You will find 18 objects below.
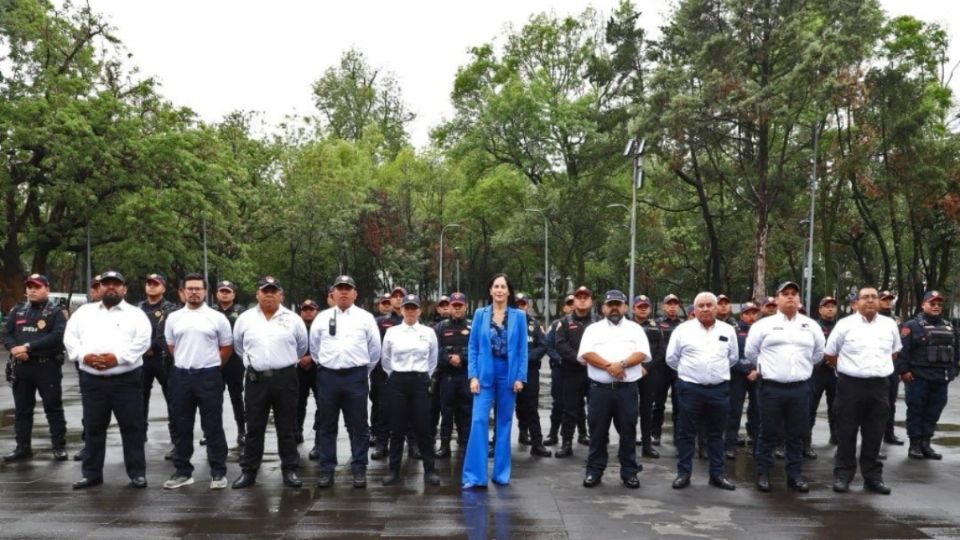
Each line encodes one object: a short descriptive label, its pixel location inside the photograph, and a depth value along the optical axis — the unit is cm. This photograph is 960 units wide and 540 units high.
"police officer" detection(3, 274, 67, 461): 913
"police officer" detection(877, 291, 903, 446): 1055
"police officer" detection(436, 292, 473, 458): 966
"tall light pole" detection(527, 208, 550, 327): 4278
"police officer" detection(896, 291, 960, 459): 1012
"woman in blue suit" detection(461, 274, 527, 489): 808
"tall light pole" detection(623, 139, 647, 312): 2652
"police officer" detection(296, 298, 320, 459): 979
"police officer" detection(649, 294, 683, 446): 1060
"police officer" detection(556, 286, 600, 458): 1005
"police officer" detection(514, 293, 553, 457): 1014
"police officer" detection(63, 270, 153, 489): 799
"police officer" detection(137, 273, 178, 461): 969
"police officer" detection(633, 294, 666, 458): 1019
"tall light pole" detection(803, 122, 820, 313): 3110
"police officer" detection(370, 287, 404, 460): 978
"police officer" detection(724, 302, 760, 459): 986
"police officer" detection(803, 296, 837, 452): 1077
